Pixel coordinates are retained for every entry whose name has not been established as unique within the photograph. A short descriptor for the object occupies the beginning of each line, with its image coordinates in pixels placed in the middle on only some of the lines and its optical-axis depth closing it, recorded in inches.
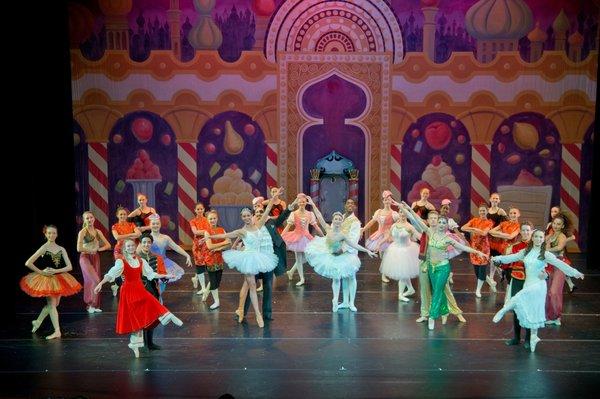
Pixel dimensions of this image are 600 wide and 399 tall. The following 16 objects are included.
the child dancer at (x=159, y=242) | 373.4
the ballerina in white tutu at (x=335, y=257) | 363.3
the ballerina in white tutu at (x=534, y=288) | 299.6
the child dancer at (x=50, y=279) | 331.6
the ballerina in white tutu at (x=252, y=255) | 337.1
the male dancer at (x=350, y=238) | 374.3
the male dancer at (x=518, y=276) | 314.8
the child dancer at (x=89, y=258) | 371.9
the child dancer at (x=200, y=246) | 385.7
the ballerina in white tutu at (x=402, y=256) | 384.2
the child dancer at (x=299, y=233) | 432.1
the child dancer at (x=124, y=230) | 391.9
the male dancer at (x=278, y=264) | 348.8
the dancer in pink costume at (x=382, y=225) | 428.8
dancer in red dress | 291.6
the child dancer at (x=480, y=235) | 401.4
